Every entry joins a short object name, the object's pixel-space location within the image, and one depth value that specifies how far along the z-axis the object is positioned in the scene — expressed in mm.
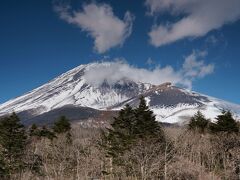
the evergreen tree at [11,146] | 47875
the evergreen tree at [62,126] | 64188
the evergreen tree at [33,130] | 66562
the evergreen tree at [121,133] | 46281
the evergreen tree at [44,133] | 64812
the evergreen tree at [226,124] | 54469
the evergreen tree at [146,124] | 47531
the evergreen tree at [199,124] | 62303
